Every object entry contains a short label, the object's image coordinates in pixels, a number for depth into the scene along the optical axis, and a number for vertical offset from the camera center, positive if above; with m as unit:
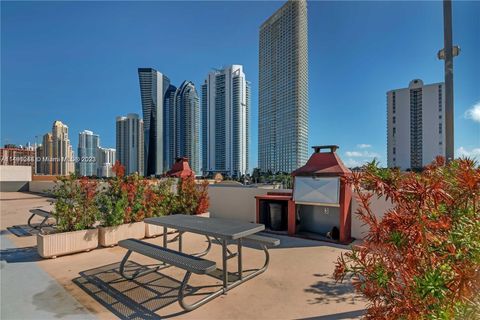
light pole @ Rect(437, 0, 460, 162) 3.62 +1.31
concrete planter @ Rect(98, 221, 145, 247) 5.63 -1.63
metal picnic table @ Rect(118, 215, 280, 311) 3.12 -1.25
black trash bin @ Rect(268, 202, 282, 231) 7.54 -1.61
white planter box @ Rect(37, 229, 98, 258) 4.89 -1.60
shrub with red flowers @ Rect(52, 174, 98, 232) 5.36 -0.89
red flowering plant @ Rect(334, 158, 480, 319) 1.19 -0.48
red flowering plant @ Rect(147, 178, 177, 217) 6.80 -0.98
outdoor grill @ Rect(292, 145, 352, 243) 6.46 -0.94
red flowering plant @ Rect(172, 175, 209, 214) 7.56 -1.09
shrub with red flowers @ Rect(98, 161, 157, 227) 5.88 -0.91
